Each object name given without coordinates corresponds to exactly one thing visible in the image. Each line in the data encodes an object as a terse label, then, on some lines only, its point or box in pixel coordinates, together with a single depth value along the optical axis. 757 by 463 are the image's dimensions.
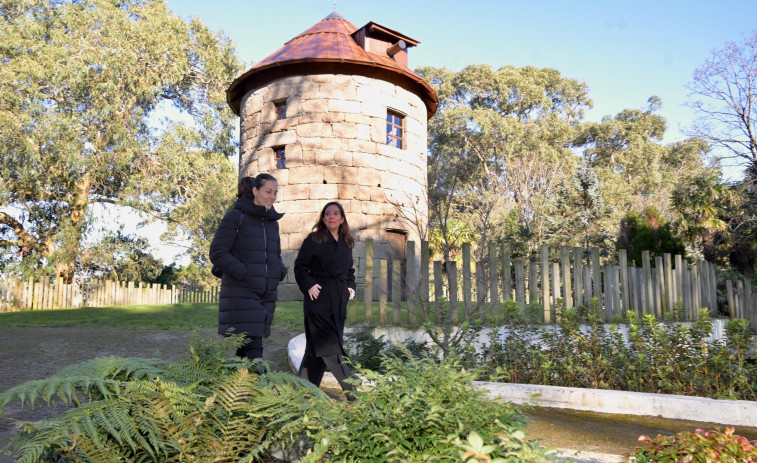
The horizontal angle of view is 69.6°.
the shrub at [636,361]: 4.70
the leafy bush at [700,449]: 2.11
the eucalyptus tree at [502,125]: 30.30
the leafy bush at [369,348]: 5.46
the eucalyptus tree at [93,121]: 18.55
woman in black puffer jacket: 4.19
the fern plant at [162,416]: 2.24
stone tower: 14.34
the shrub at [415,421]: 2.05
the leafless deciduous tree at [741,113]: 16.67
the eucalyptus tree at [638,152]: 37.91
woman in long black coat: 4.37
